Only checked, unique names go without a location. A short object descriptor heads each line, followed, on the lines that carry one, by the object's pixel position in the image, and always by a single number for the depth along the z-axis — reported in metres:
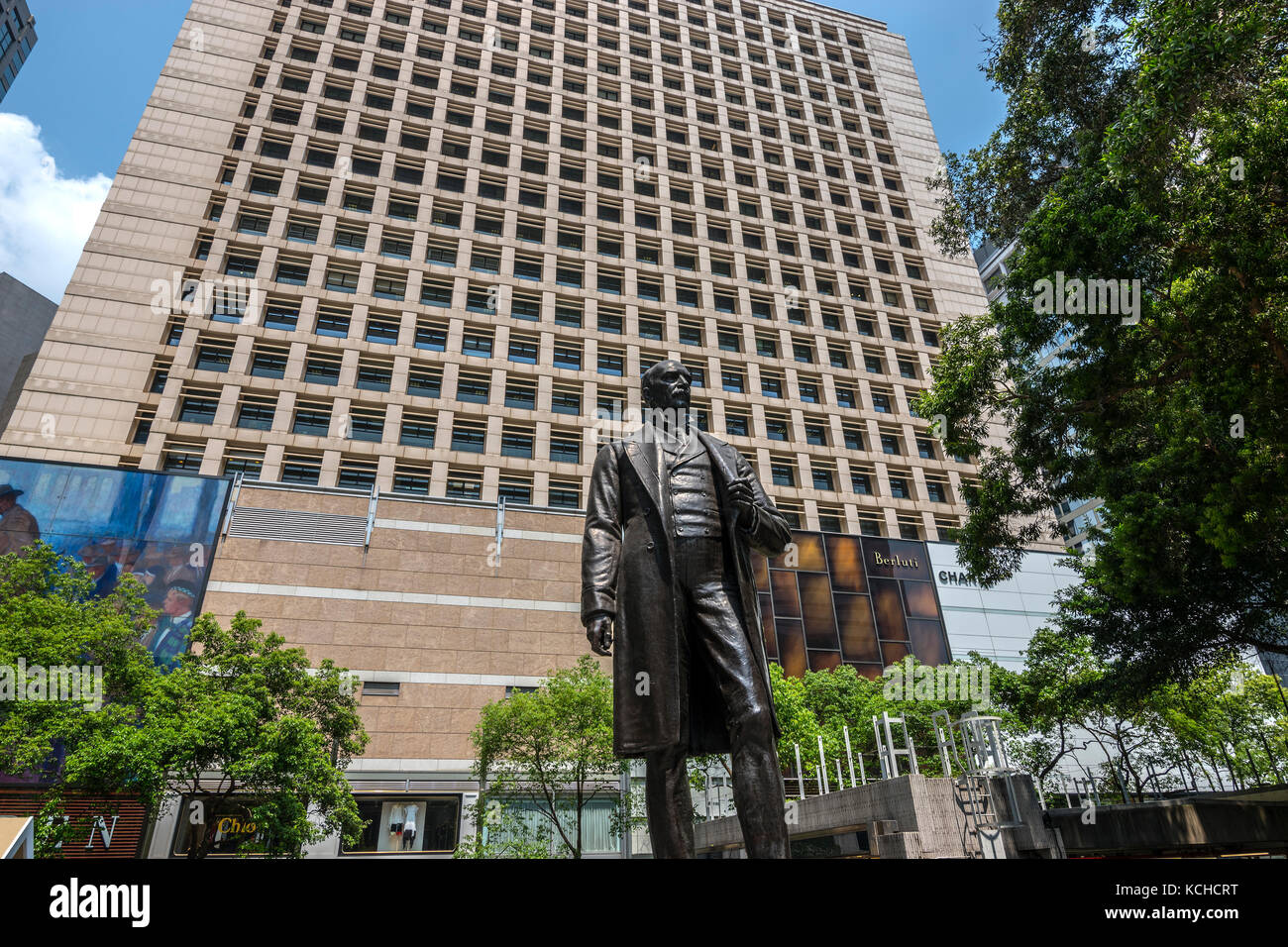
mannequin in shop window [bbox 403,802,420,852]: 28.36
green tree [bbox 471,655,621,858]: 23.92
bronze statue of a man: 4.50
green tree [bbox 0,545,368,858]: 17.34
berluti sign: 36.47
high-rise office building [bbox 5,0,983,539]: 36.56
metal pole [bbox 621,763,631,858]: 26.19
